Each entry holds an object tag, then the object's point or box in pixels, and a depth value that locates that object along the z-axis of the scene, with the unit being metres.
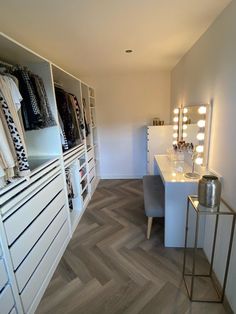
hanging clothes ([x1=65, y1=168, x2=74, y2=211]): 2.56
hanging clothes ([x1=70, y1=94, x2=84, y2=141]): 2.67
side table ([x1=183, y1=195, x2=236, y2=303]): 1.34
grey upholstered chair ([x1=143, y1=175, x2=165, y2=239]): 2.10
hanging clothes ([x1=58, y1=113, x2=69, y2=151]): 2.14
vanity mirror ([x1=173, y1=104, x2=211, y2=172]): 1.85
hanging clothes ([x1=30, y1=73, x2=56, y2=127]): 1.73
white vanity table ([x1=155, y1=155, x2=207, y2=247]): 1.93
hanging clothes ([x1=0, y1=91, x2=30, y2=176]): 1.22
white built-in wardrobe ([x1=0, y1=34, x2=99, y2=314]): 1.22
